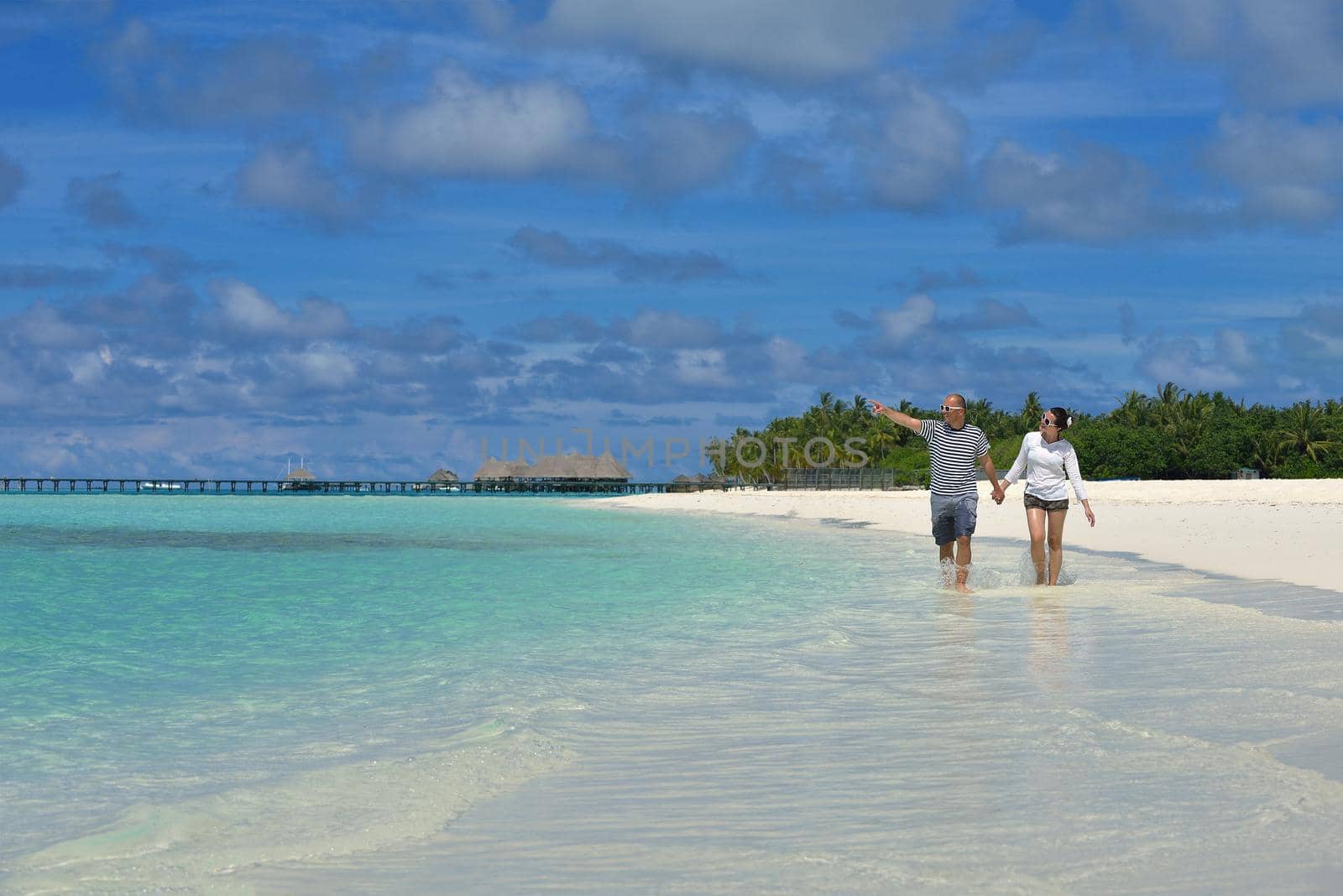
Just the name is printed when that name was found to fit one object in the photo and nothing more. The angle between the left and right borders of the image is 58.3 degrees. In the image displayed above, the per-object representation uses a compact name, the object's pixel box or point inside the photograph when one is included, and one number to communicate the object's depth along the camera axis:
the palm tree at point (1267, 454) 85.31
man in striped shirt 11.62
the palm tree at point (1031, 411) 102.19
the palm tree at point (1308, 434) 83.25
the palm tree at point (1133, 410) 93.44
